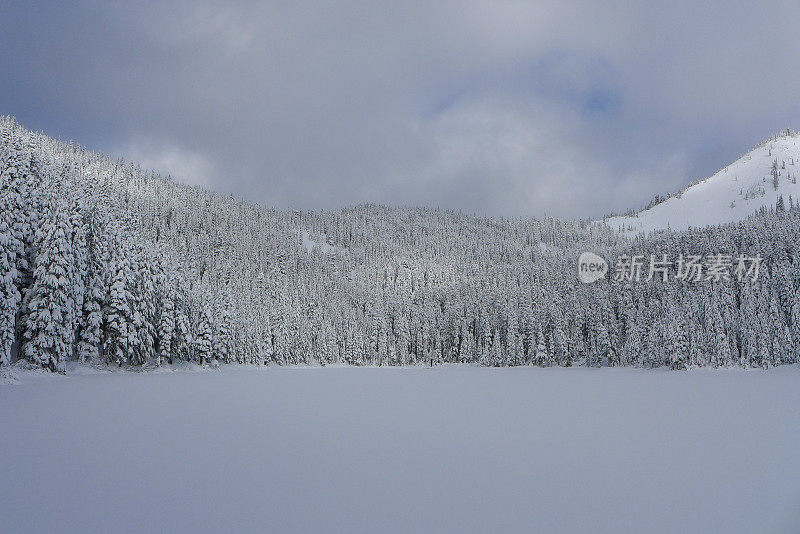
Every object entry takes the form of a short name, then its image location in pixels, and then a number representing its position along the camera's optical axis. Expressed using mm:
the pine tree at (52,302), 33156
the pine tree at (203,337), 59000
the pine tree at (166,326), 50094
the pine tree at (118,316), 42531
